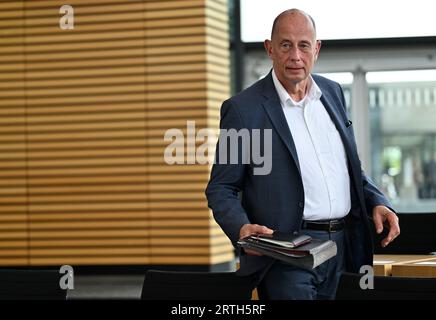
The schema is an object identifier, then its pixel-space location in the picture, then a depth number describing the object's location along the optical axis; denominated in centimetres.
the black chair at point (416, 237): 484
